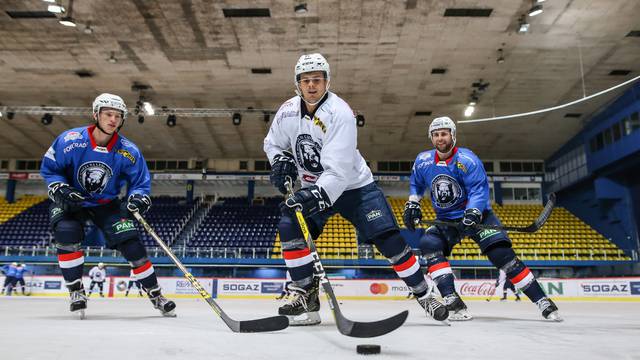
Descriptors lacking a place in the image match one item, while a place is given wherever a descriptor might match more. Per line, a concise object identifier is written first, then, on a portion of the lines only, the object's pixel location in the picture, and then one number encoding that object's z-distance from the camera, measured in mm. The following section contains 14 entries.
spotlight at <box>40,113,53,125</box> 17875
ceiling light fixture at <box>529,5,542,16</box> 10797
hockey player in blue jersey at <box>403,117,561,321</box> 4316
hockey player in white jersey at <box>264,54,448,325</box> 3320
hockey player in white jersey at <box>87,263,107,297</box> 13075
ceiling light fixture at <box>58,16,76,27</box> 11117
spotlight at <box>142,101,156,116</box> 15945
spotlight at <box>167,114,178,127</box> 17644
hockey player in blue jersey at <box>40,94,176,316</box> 4082
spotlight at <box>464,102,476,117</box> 16781
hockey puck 1979
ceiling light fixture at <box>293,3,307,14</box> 10992
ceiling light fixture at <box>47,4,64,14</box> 10274
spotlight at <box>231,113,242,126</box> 17625
